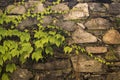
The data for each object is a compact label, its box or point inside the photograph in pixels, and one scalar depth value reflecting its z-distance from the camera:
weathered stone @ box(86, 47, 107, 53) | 3.56
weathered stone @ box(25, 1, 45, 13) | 3.70
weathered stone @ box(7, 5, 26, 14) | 3.69
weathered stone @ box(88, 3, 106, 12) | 3.70
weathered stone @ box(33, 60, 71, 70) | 3.52
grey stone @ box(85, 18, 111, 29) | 3.64
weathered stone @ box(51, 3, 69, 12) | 3.70
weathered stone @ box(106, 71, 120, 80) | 3.53
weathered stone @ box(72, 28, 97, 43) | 3.59
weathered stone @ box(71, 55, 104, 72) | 3.52
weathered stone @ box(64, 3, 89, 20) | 3.68
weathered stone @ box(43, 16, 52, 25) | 3.65
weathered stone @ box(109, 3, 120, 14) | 3.69
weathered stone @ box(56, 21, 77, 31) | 3.64
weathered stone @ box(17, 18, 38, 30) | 3.64
